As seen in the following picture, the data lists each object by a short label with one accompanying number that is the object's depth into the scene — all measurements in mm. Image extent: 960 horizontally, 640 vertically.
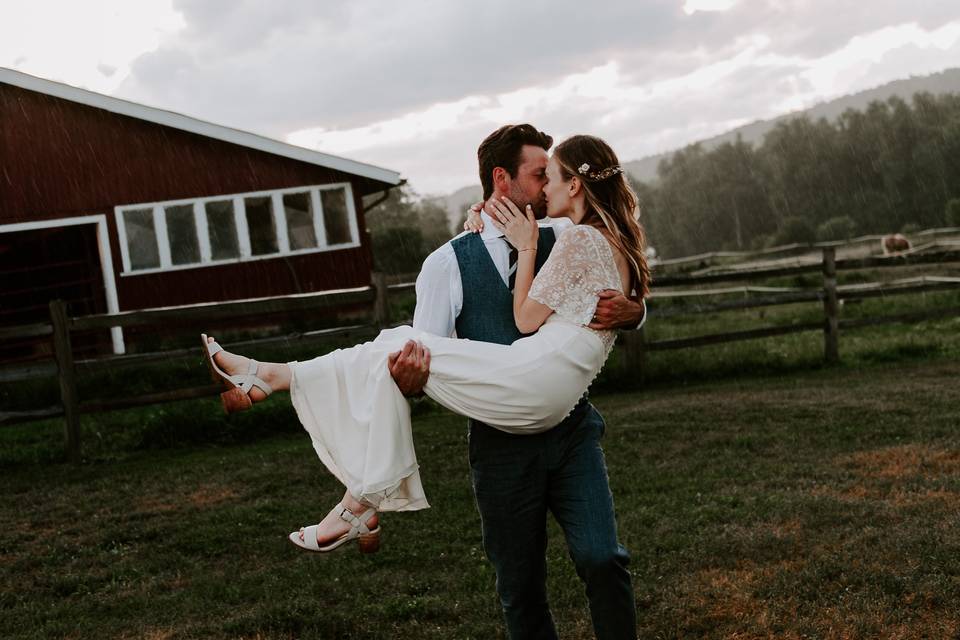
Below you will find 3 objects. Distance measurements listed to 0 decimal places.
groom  3041
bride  2980
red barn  17047
